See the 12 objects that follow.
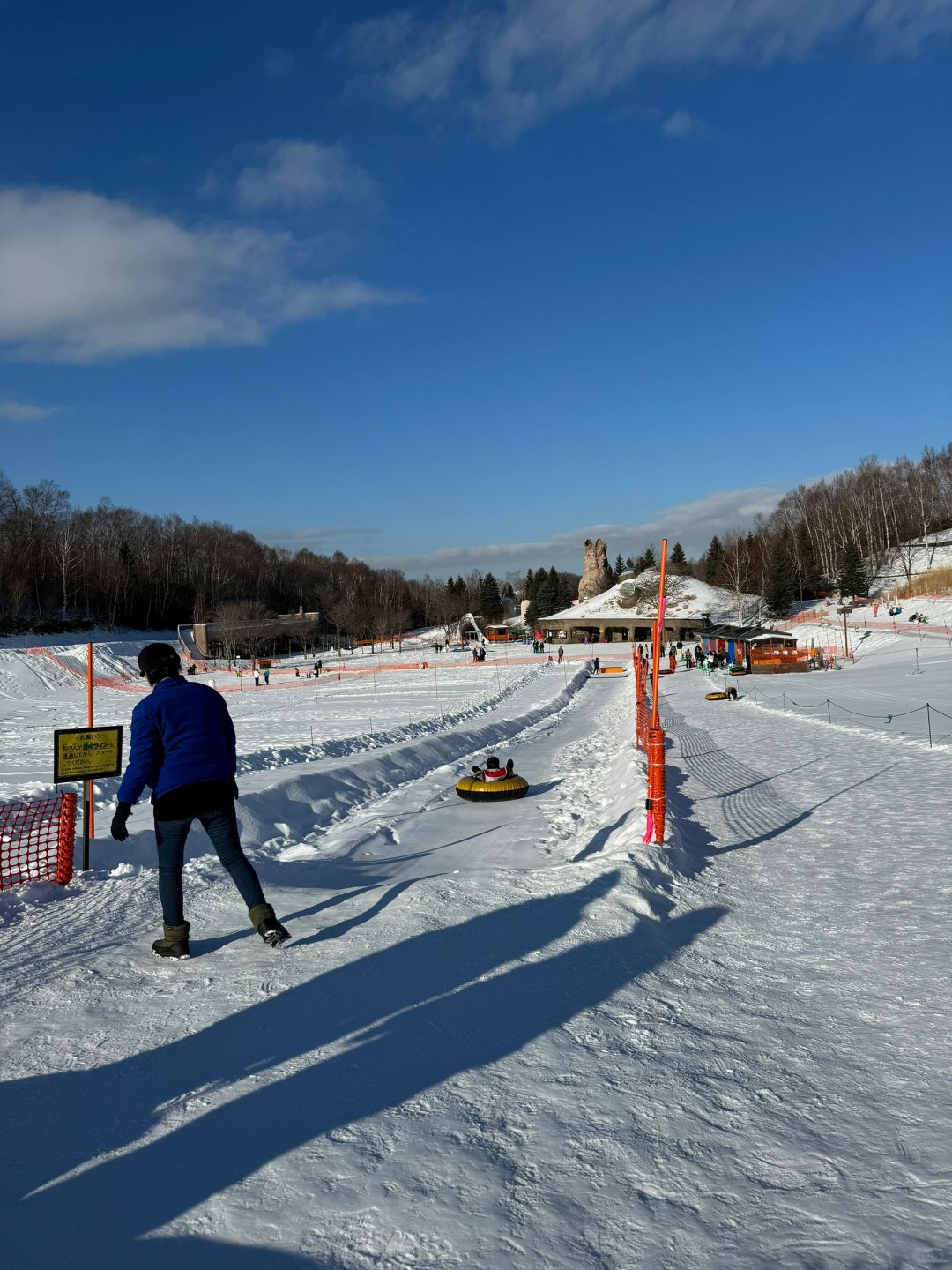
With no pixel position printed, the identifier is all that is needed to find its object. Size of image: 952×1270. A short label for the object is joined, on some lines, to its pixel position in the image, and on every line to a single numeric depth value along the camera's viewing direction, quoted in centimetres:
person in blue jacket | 485
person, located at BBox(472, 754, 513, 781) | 1279
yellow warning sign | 687
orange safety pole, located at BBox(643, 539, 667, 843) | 796
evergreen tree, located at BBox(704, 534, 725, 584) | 11965
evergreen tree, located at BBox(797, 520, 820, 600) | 9819
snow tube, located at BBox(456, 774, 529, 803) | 1245
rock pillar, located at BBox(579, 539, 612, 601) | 12925
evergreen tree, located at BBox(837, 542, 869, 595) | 8375
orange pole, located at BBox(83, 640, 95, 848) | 714
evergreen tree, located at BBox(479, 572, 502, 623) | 13638
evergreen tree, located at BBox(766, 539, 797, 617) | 9019
